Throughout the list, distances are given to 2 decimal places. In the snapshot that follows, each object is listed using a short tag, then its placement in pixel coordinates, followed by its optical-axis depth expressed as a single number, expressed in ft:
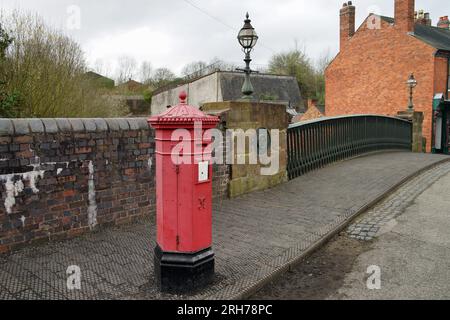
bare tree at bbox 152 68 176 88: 165.94
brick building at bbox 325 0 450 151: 71.20
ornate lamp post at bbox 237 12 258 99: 23.78
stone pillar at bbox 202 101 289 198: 21.74
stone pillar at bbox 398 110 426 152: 53.57
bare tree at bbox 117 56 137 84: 122.70
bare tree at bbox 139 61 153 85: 171.22
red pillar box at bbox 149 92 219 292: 10.77
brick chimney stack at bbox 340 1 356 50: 86.89
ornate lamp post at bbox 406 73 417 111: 54.60
